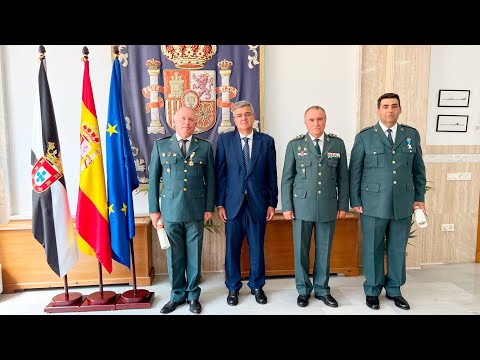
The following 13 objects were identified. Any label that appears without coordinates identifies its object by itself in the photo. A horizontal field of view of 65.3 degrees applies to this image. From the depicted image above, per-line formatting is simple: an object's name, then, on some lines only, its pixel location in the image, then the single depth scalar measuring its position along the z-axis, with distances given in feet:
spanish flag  9.40
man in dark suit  9.75
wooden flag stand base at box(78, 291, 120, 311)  9.60
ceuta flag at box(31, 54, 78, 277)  9.23
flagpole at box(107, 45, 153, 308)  9.77
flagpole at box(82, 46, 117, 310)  9.70
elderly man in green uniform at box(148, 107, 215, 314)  9.34
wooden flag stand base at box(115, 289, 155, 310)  9.68
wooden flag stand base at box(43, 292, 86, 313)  9.55
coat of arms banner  11.70
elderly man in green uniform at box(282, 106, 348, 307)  9.52
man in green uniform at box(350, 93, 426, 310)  9.33
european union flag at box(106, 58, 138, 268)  9.50
